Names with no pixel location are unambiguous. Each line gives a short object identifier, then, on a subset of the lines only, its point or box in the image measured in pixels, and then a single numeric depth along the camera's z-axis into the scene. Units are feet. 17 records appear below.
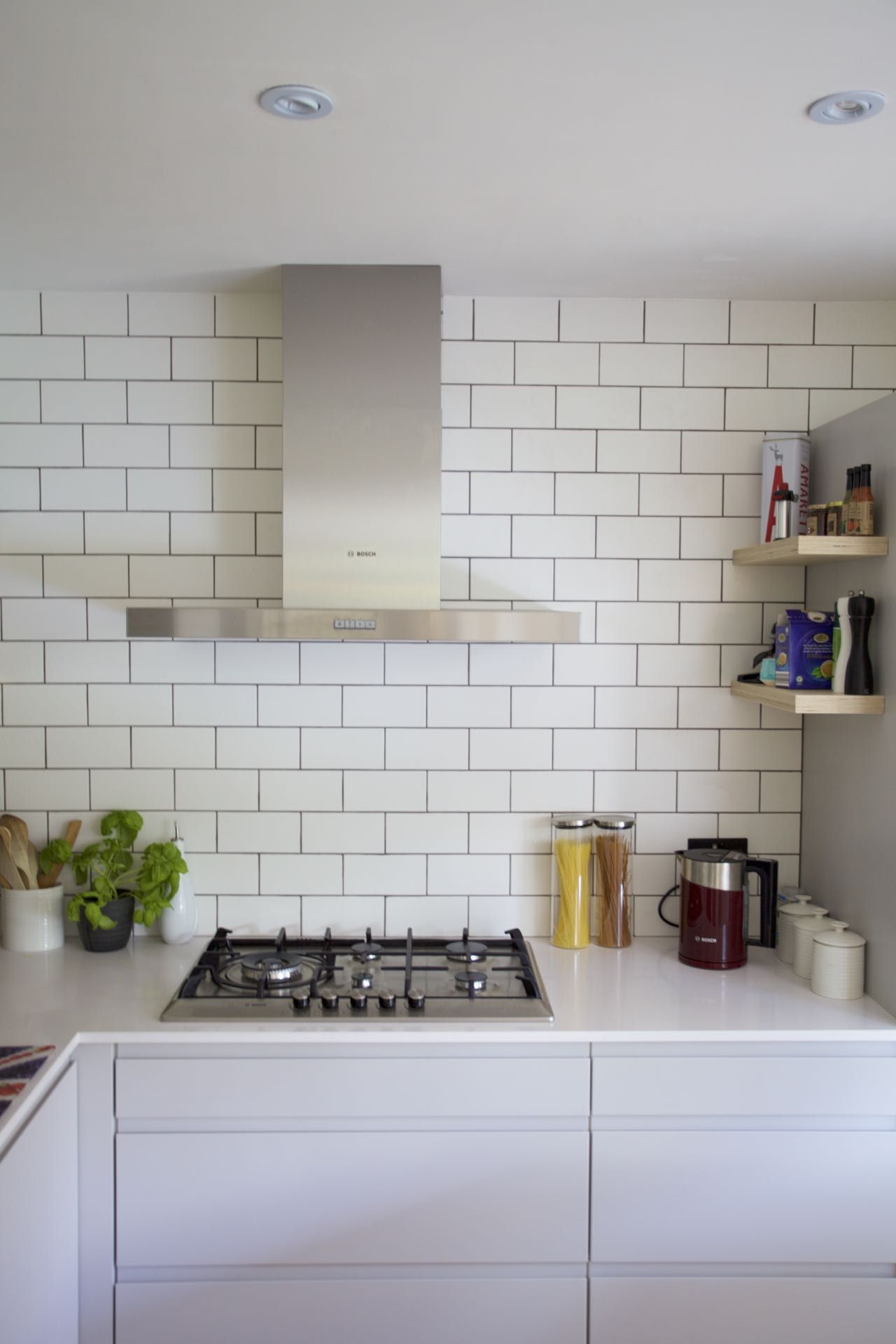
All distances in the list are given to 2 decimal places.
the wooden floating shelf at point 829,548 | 6.67
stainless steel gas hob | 6.58
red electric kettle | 7.45
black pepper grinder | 6.73
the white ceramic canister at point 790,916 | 7.45
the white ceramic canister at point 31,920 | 7.80
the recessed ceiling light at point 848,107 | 4.85
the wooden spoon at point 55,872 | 7.97
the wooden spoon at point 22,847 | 7.78
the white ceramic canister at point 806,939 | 7.27
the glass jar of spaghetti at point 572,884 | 7.88
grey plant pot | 7.77
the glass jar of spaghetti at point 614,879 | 7.87
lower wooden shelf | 6.68
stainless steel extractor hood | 7.13
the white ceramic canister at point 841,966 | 6.88
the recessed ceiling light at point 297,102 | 4.84
